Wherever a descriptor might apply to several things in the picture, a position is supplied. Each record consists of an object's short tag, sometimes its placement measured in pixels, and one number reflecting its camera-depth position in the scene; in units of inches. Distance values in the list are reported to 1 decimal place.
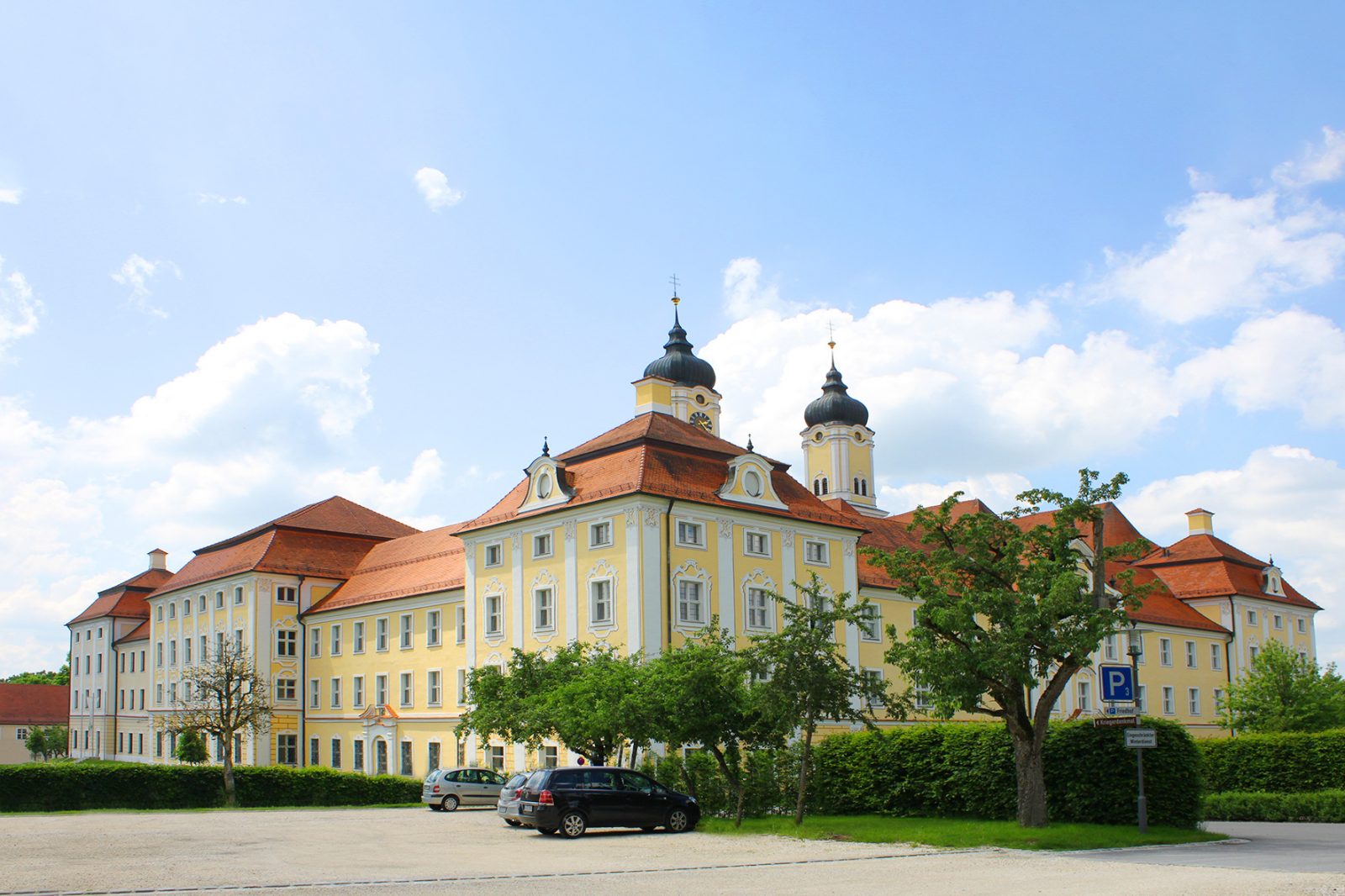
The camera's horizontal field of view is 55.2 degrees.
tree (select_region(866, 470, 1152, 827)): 982.4
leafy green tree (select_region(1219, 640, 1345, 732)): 2143.2
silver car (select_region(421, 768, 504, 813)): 1502.2
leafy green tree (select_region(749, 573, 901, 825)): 1083.3
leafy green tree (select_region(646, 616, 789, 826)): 1168.2
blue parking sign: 957.2
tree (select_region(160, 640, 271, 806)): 1873.8
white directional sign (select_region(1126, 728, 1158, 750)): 953.5
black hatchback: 1045.8
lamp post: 976.9
